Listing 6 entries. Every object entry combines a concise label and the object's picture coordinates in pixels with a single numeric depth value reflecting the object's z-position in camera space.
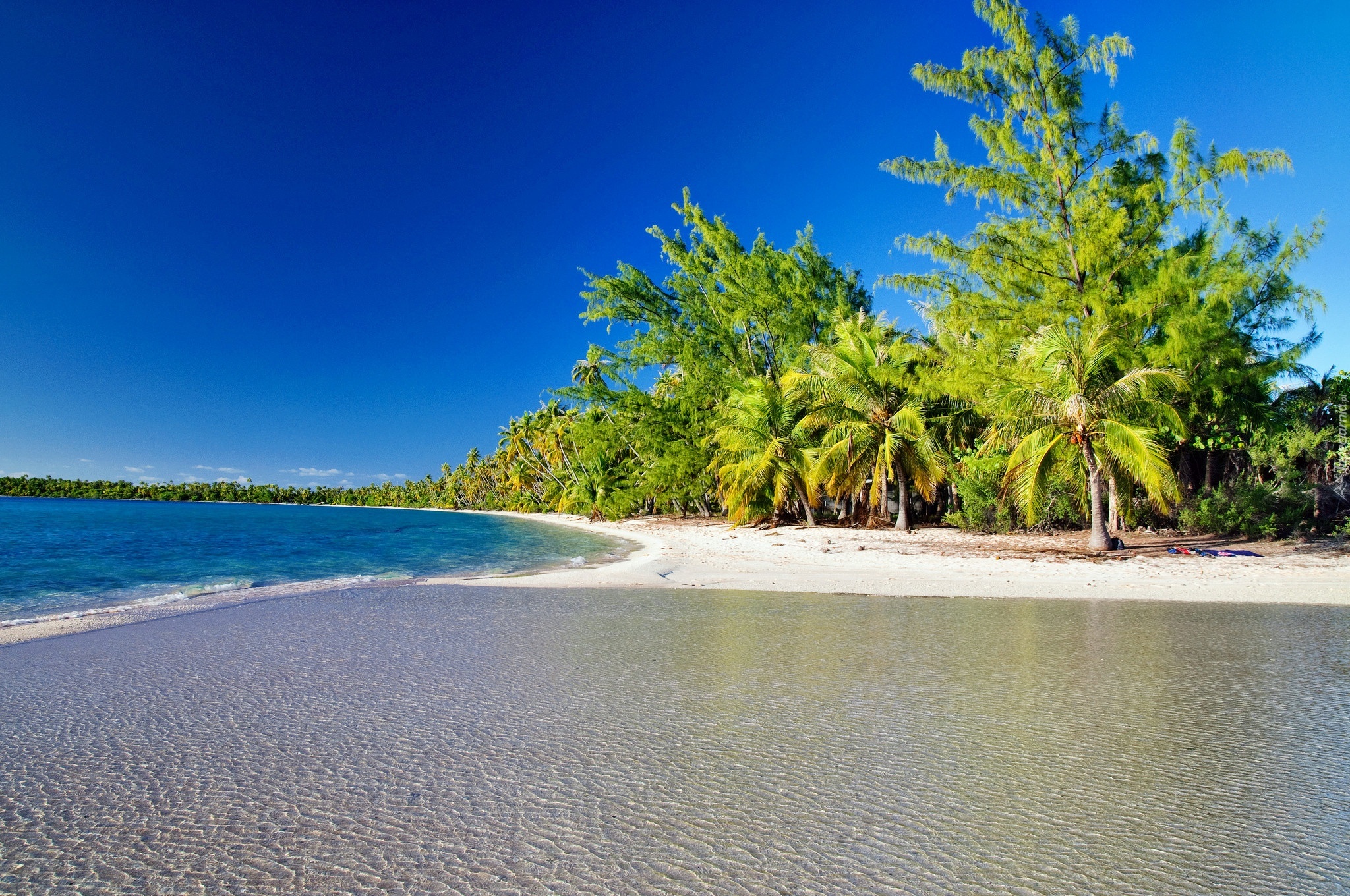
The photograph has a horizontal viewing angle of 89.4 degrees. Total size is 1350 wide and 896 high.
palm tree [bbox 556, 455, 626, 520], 35.22
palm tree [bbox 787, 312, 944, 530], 18.89
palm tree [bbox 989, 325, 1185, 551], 11.46
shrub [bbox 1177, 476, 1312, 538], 13.04
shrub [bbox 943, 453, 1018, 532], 16.88
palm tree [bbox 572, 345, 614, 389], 27.98
